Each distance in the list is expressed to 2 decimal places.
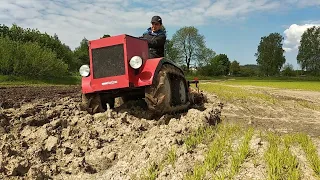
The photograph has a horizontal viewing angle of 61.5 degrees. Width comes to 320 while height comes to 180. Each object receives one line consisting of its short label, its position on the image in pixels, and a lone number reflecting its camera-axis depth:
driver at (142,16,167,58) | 6.29
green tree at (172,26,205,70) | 67.12
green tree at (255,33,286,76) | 69.35
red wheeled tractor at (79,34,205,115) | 5.31
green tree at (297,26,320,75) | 62.68
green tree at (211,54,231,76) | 73.79
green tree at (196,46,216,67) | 67.25
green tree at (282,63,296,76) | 74.79
